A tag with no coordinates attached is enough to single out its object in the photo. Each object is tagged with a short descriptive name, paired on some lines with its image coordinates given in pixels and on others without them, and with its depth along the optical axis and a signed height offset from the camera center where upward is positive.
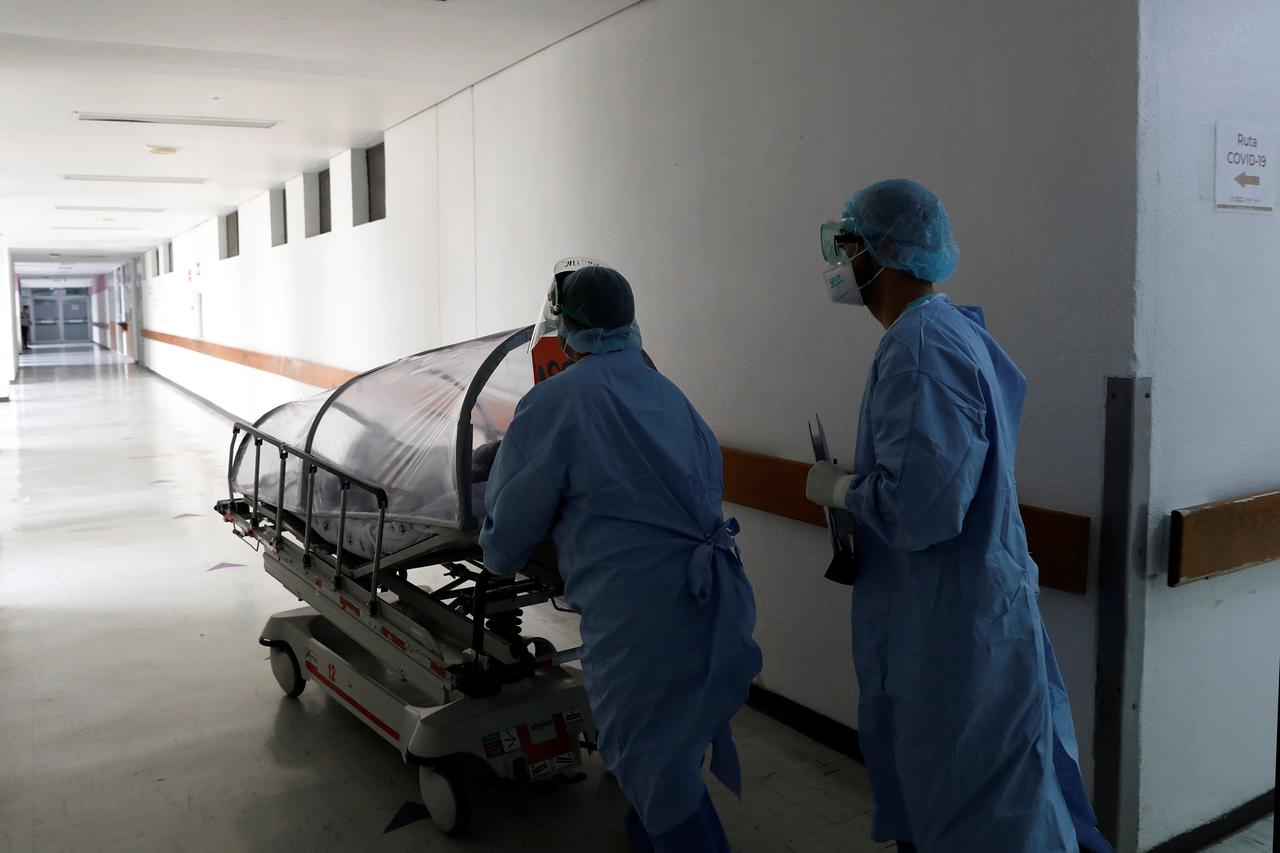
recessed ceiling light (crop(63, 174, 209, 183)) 8.59 +1.45
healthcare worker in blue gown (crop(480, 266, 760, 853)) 2.10 -0.50
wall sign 2.27 +0.36
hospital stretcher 2.62 -0.83
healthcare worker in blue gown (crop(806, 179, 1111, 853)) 1.79 -0.48
